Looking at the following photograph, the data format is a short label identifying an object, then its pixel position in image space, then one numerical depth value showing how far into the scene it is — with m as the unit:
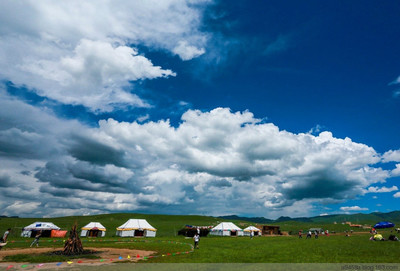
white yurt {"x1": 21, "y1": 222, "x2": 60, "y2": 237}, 75.38
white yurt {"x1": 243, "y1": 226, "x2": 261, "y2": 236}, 90.41
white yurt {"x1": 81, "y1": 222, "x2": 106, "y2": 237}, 83.43
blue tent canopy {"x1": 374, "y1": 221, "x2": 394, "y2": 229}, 87.94
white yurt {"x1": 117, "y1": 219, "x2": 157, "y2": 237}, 79.88
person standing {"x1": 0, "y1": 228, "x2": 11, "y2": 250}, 29.72
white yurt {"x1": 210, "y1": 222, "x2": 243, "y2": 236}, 86.81
